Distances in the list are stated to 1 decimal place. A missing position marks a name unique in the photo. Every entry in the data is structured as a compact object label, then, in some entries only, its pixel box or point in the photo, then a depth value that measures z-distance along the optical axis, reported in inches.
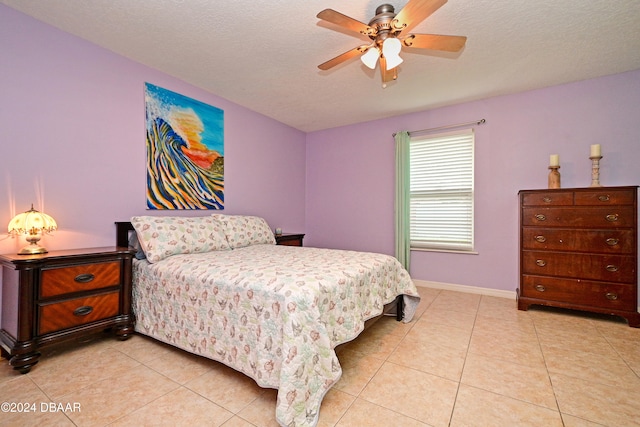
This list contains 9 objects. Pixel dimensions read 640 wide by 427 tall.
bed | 54.4
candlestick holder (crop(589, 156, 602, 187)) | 109.6
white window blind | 143.3
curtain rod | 137.9
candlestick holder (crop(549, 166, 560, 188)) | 116.3
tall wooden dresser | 99.1
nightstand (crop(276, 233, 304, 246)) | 150.9
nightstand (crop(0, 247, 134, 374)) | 68.9
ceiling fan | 63.7
